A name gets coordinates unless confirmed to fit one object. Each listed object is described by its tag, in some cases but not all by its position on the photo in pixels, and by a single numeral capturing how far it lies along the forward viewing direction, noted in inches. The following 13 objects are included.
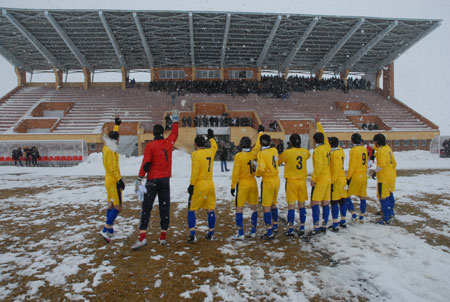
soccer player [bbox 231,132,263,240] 193.5
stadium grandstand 984.3
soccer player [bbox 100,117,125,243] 198.2
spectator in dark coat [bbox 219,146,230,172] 614.6
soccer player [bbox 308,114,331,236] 205.2
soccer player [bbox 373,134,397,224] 228.1
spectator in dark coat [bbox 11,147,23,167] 741.9
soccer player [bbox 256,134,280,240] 192.6
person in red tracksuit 183.9
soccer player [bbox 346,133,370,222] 231.3
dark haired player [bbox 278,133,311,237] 200.4
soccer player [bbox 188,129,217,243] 187.8
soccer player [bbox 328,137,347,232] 214.4
